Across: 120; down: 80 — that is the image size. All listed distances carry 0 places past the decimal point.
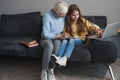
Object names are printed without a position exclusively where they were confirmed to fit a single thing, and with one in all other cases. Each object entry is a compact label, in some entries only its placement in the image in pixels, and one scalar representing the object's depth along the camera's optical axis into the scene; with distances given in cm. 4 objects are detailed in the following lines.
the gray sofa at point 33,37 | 266
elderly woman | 268
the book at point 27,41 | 295
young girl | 280
